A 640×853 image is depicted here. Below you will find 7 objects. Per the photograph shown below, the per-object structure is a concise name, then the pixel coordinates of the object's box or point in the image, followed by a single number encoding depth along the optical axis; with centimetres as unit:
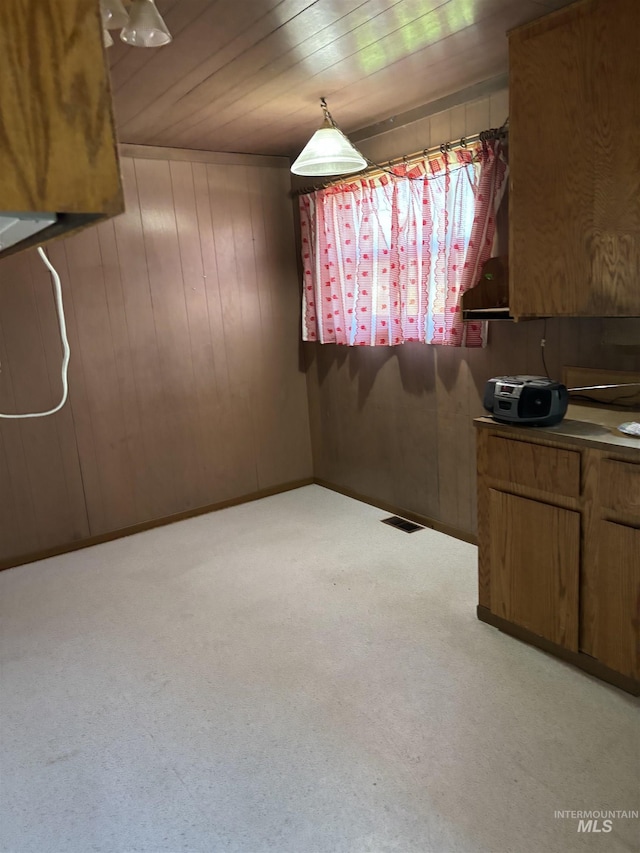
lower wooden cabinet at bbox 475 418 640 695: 204
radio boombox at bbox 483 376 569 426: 223
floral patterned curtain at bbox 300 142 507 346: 299
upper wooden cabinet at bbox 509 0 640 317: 204
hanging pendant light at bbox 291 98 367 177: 265
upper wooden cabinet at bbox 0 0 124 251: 50
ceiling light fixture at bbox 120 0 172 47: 169
